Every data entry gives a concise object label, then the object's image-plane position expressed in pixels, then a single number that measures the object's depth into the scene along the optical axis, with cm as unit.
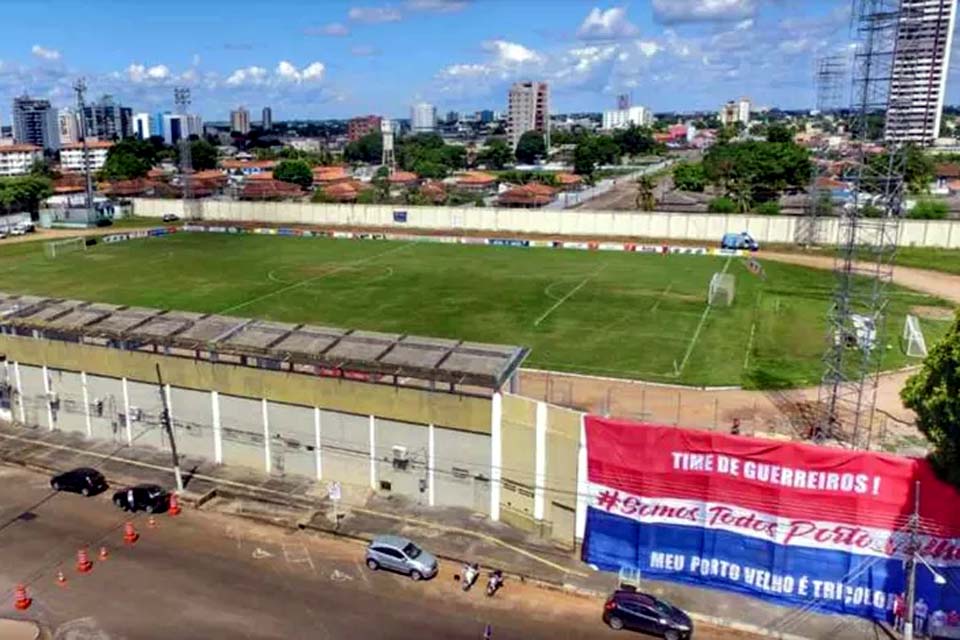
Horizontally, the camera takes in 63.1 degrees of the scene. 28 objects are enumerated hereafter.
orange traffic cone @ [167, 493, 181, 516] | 3269
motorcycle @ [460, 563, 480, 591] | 2706
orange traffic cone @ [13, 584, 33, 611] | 2594
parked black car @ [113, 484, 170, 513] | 3256
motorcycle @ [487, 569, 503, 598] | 2670
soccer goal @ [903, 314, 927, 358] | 5028
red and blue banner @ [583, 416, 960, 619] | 2477
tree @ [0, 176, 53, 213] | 11844
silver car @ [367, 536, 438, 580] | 2755
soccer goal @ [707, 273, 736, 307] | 6681
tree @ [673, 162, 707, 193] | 14738
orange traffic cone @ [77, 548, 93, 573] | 2820
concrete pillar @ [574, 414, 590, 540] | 2888
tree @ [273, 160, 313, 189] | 16500
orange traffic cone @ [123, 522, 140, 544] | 3020
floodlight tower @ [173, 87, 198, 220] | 12394
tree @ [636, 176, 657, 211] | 11781
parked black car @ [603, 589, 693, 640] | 2419
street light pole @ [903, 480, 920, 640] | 2398
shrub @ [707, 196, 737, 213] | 10856
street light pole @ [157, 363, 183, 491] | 3316
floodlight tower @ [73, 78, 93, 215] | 11400
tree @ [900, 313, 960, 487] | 2367
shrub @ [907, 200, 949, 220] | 9569
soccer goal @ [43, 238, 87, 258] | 9556
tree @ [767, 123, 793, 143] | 15200
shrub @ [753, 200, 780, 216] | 10747
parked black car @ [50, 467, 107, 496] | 3416
